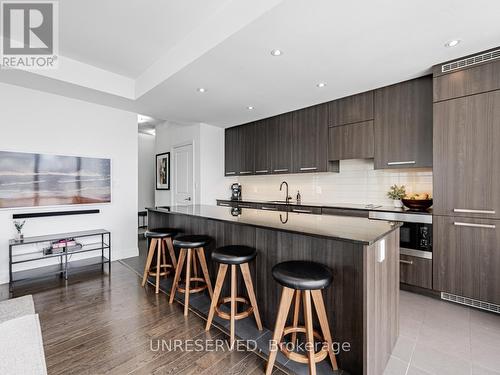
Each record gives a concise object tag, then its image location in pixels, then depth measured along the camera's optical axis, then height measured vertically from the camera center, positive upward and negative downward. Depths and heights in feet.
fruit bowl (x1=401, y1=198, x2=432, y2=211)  9.26 -0.64
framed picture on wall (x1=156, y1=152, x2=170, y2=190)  18.93 +1.36
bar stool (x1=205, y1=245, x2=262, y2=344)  6.06 -2.31
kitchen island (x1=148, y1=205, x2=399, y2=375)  4.69 -1.86
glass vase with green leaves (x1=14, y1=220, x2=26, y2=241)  10.09 -1.71
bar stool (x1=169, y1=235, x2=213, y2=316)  7.50 -2.28
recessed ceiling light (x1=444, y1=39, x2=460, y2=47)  7.02 +4.25
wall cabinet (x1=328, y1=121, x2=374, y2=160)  10.73 +2.16
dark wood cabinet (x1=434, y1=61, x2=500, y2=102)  7.45 +3.44
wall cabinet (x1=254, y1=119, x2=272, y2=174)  14.87 +2.54
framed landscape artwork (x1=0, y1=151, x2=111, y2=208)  10.23 +0.39
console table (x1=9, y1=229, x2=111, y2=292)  10.07 -2.98
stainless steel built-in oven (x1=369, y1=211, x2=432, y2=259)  8.71 -1.70
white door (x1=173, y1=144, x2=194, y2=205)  16.71 +0.91
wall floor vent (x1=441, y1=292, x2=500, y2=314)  7.59 -3.79
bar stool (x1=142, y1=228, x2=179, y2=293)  9.10 -2.41
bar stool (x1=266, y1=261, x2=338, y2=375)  4.58 -2.32
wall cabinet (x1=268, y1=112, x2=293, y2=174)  13.78 +2.69
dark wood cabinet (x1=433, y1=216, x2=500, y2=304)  7.47 -2.28
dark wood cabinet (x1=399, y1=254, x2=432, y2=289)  8.69 -3.10
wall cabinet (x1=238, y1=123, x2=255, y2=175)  15.74 +2.64
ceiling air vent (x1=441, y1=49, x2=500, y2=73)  7.42 +4.07
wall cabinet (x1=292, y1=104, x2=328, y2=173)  12.29 +2.58
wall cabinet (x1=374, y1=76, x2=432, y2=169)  9.18 +2.52
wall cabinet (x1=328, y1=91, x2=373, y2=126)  10.70 +3.64
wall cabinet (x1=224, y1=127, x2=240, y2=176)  16.62 +2.53
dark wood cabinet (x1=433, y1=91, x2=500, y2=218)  7.45 +1.02
